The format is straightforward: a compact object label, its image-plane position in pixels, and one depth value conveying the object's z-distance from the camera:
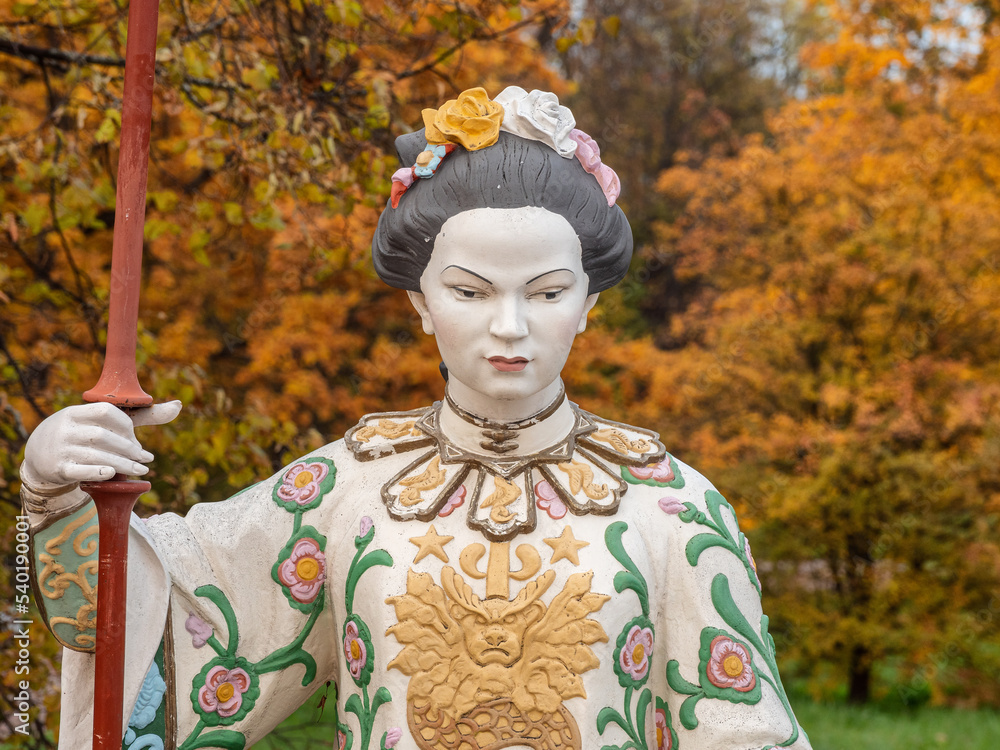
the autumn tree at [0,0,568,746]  3.67
